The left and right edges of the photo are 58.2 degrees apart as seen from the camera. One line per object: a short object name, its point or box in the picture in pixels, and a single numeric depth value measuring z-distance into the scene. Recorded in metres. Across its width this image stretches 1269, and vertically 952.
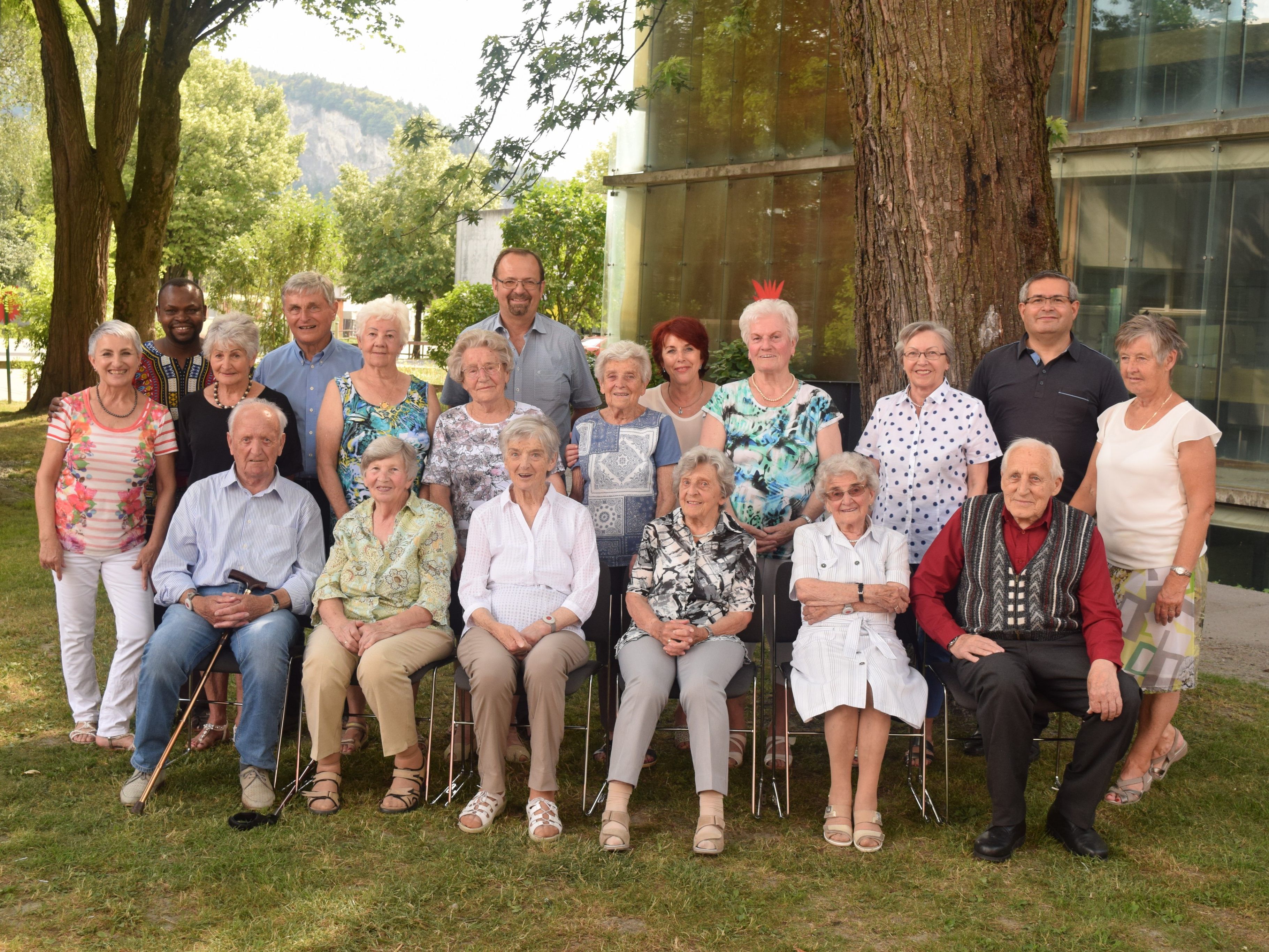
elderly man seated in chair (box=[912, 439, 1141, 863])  3.88
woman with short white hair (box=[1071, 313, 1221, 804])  4.14
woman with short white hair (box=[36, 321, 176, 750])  4.62
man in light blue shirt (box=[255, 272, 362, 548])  5.00
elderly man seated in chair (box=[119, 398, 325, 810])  4.23
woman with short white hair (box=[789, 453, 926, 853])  4.00
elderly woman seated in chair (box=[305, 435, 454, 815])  4.19
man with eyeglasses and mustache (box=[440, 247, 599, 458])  5.10
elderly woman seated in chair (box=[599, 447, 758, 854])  4.01
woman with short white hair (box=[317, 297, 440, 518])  4.67
